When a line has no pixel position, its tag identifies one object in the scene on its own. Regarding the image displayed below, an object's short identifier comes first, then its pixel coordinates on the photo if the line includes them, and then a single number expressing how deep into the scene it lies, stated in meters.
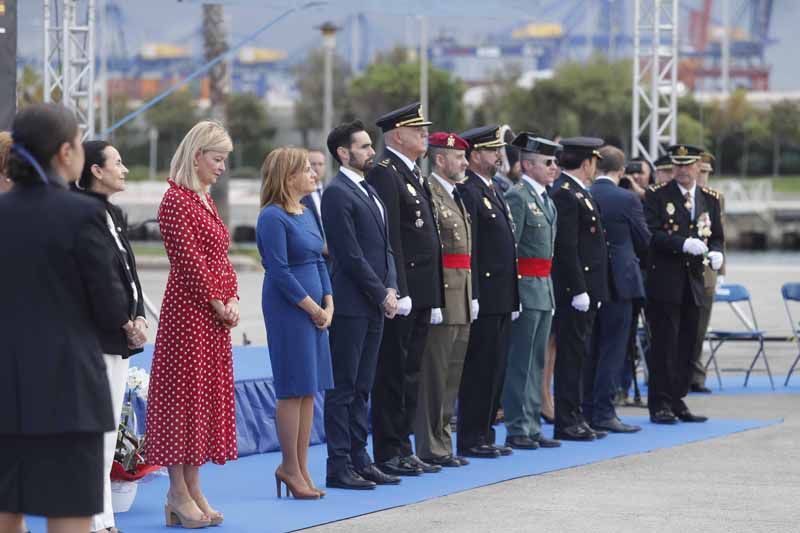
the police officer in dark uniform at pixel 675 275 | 21.22
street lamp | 70.82
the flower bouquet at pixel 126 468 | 13.99
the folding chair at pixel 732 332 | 25.34
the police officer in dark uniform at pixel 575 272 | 19.39
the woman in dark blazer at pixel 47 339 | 8.87
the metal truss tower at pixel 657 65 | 35.09
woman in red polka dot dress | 13.31
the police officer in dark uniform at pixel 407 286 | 16.40
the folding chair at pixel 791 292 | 25.90
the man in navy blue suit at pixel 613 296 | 20.59
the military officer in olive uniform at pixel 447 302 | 17.21
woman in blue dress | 14.51
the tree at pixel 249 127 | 167.68
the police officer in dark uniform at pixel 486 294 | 17.94
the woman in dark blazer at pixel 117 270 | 11.96
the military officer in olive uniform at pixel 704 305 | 23.15
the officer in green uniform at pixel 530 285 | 18.78
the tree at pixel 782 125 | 159.01
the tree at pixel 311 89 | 171.46
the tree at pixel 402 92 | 142.17
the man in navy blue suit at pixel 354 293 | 15.46
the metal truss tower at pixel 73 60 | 29.91
